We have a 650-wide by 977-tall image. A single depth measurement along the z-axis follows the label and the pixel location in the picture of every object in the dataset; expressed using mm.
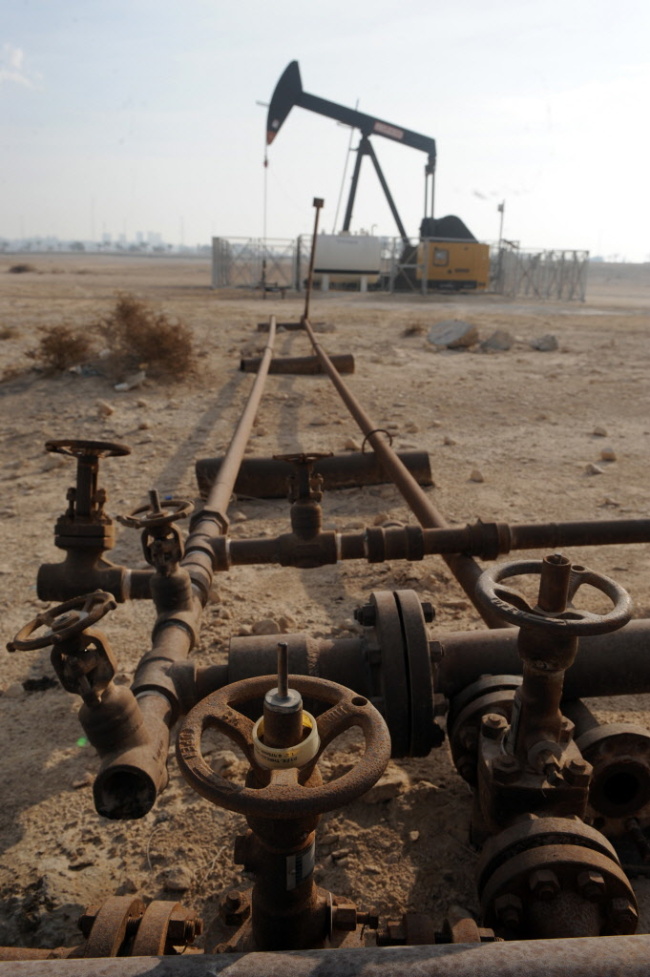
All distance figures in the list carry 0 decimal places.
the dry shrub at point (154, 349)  7898
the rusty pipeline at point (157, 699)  1520
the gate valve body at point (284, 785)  1055
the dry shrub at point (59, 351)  7715
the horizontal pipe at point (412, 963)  985
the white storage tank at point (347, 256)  22719
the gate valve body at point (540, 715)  1382
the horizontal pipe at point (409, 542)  2668
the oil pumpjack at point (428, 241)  23234
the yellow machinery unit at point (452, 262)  23484
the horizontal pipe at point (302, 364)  8070
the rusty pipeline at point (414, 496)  2555
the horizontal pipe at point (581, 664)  1949
